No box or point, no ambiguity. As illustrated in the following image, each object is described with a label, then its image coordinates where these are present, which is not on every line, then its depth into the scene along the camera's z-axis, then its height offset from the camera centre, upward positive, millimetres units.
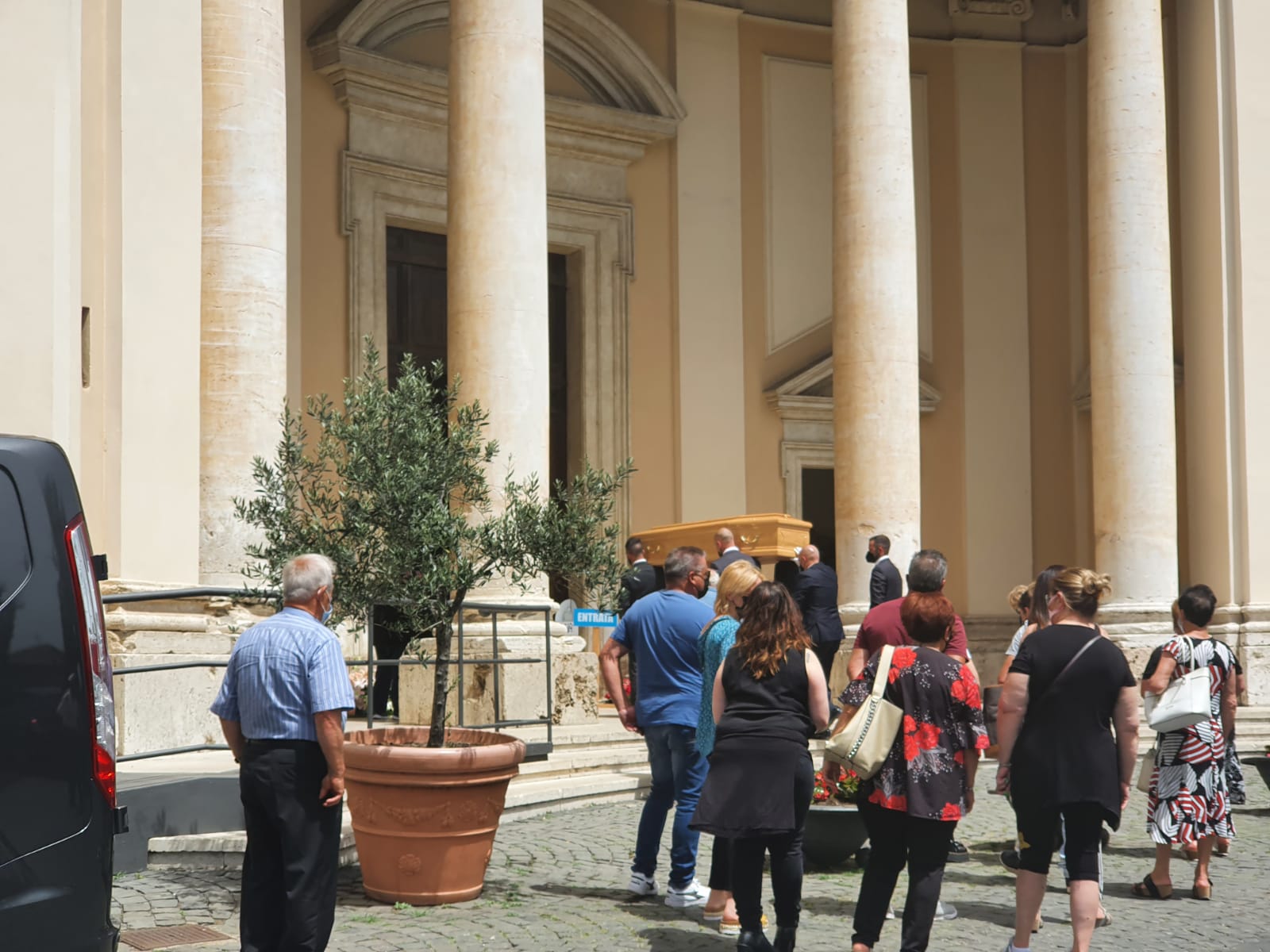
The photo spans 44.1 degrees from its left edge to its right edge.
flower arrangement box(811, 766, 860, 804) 7617 -1246
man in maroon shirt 6996 -417
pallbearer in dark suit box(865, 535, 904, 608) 12414 -382
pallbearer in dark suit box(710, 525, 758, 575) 11488 -82
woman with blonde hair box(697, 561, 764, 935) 6293 -501
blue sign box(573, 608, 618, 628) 10086 -549
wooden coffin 14250 +18
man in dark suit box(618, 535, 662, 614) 11109 -314
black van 3730 -440
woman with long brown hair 5680 -812
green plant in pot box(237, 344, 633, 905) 6742 -48
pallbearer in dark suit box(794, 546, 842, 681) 11914 -507
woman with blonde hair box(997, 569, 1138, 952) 5793 -803
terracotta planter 6715 -1180
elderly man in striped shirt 5070 -746
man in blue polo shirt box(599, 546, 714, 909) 6914 -803
